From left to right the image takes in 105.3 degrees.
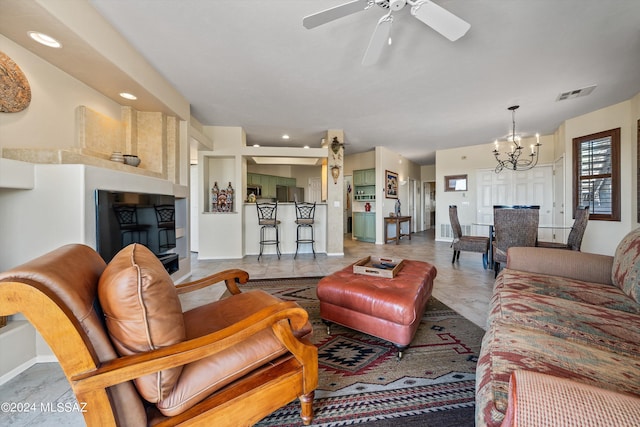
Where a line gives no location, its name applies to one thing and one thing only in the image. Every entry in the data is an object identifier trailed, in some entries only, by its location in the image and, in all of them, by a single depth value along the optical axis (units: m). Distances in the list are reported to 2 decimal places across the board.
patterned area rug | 1.20
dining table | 3.75
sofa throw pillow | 1.40
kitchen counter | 5.11
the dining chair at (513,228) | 2.98
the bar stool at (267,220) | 4.75
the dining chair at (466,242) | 3.85
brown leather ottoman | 1.55
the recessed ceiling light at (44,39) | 1.80
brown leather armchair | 0.65
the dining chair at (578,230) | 2.96
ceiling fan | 1.62
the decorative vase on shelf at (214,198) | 4.89
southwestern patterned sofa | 0.52
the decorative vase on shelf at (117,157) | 2.57
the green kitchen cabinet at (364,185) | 7.03
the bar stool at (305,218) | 4.88
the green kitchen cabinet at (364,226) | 6.85
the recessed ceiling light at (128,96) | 2.71
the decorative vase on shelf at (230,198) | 4.88
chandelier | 5.74
